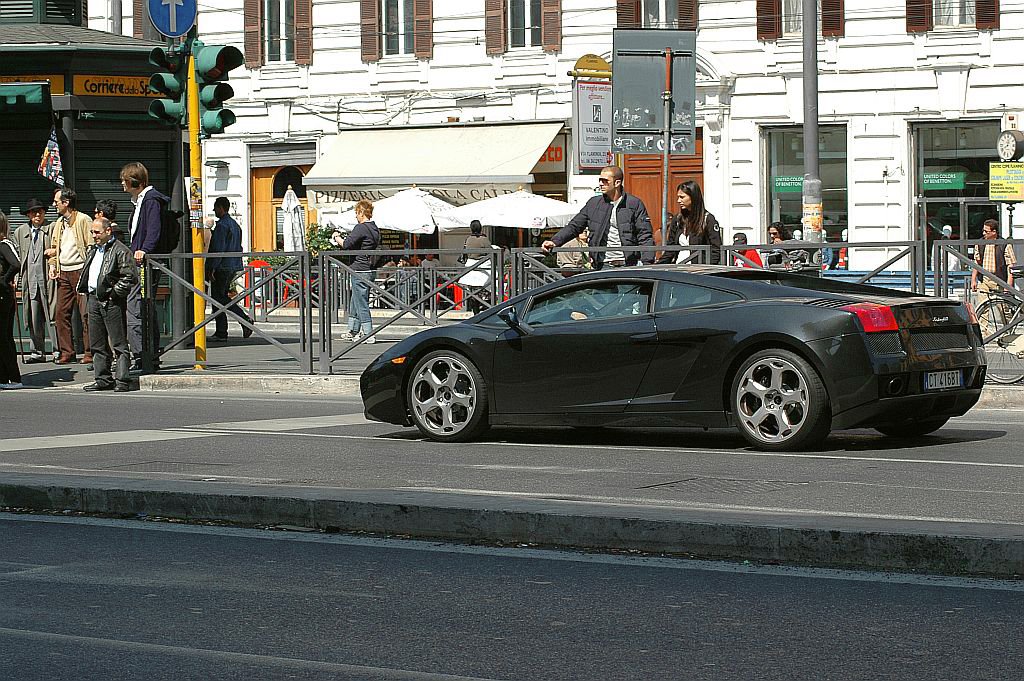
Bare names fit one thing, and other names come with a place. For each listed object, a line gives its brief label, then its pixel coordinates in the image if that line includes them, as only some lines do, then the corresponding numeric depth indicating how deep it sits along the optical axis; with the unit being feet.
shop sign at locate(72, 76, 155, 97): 71.00
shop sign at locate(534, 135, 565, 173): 112.98
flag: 69.05
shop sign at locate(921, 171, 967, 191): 104.94
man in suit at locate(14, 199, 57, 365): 66.90
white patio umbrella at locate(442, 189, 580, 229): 104.94
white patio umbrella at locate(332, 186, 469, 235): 106.42
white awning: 111.14
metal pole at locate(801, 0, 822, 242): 75.82
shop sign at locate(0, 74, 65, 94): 70.69
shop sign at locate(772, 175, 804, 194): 108.37
